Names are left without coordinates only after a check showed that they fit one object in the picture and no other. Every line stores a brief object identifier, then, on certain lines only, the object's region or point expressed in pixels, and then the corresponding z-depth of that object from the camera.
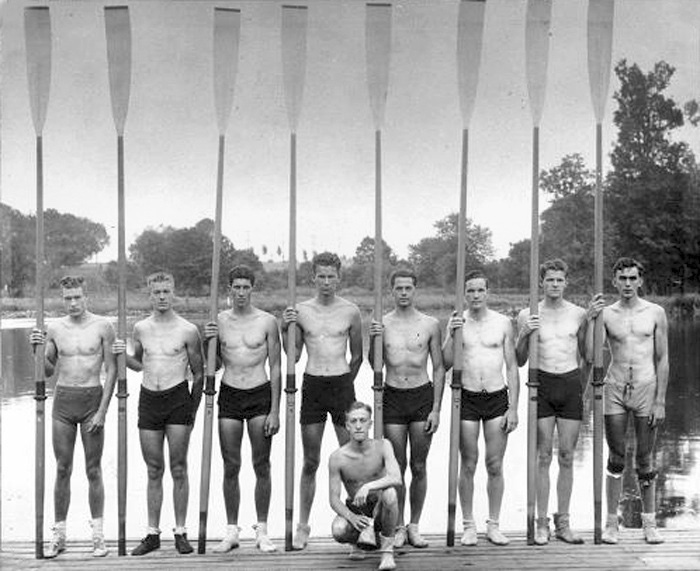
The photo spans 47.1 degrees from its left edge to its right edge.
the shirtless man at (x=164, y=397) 5.11
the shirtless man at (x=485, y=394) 5.20
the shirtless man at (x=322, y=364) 5.23
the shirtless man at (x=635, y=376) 5.27
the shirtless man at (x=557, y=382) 5.25
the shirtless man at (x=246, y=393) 5.16
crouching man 4.79
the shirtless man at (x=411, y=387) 5.22
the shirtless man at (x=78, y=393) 5.10
